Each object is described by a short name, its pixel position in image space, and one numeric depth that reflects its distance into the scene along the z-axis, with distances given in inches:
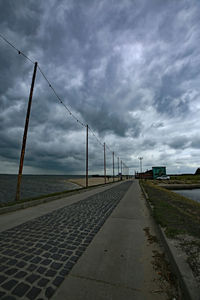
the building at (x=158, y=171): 2662.9
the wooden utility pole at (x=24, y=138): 404.3
